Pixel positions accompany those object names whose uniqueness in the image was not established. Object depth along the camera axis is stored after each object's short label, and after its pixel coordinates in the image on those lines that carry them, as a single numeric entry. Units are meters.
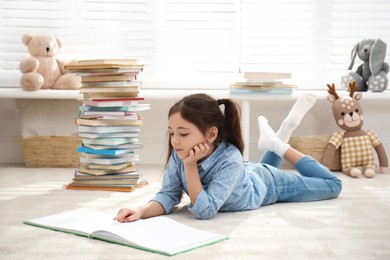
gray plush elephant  3.63
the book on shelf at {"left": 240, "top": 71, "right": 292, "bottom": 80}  3.55
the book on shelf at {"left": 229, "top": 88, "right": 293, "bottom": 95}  3.59
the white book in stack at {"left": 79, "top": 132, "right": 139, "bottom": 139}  2.94
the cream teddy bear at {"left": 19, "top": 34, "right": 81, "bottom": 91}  3.68
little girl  2.21
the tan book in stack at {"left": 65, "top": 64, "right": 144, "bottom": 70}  2.91
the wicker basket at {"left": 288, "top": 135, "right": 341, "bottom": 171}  3.58
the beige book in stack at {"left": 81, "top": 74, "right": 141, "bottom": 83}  2.94
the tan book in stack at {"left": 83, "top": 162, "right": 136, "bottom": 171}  2.94
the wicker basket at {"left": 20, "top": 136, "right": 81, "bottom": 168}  3.66
